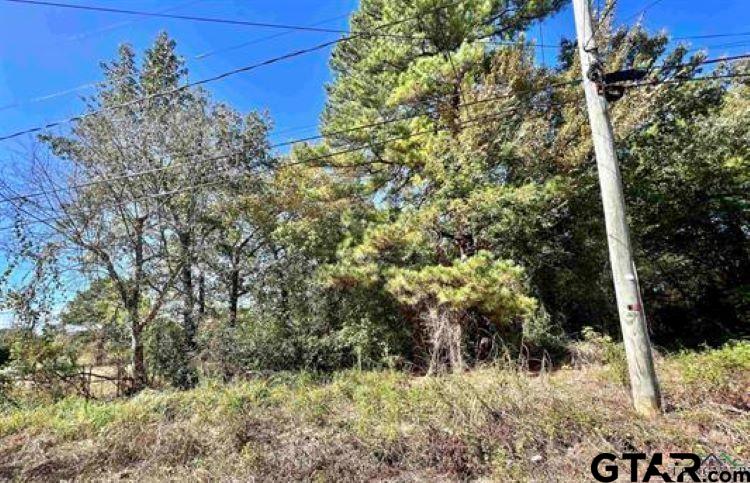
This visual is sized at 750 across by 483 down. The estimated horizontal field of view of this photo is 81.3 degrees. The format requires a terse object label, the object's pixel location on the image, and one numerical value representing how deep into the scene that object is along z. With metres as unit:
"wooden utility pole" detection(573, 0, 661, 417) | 4.57
